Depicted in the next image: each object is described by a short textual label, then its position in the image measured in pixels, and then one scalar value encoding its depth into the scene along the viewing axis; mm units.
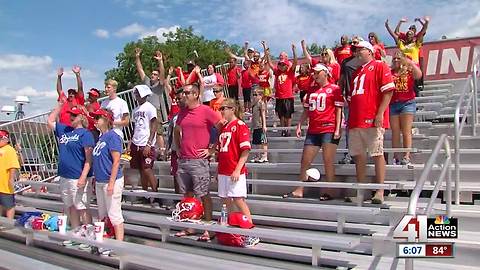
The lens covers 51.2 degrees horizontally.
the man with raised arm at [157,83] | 8867
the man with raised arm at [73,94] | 8078
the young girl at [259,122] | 8164
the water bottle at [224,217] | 5457
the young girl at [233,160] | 5203
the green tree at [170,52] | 38750
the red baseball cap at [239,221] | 5066
